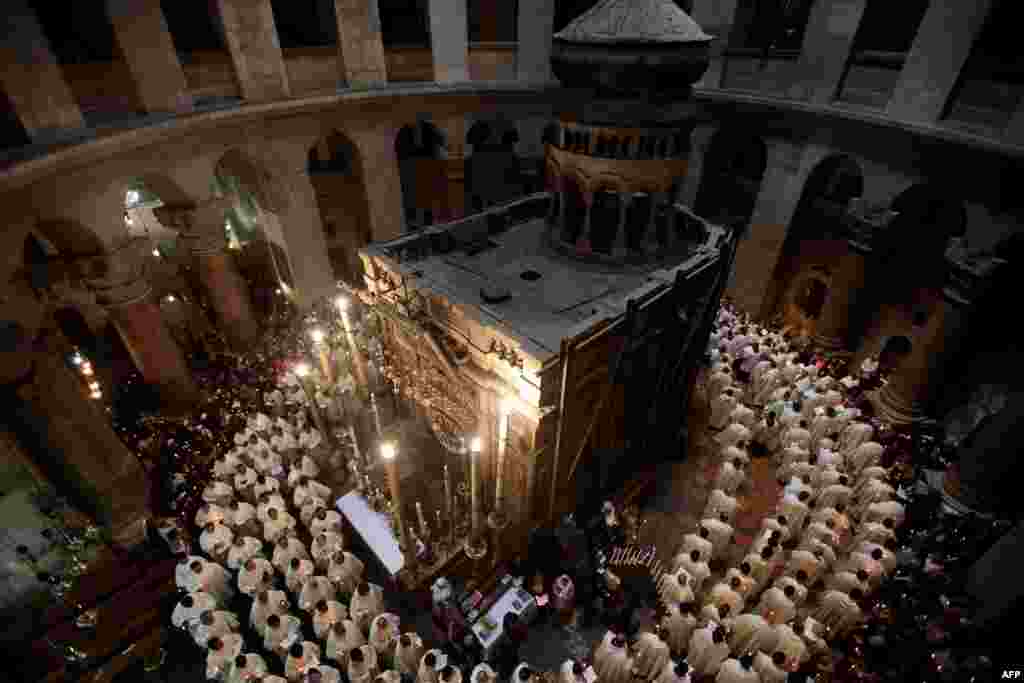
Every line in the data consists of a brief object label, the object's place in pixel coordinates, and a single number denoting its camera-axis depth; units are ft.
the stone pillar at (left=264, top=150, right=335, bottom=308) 51.08
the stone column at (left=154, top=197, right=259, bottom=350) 46.01
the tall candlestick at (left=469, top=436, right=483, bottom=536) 25.90
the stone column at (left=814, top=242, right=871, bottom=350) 50.93
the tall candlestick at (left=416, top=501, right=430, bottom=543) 32.76
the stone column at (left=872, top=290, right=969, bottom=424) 42.88
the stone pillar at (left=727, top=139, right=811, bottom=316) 54.24
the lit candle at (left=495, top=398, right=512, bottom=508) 30.96
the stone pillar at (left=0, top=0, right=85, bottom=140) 31.83
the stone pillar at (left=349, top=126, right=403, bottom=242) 54.19
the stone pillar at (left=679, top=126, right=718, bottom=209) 60.39
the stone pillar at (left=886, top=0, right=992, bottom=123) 39.83
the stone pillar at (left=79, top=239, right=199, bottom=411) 38.73
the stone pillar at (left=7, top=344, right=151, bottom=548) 31.81
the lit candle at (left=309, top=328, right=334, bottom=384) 34.94
